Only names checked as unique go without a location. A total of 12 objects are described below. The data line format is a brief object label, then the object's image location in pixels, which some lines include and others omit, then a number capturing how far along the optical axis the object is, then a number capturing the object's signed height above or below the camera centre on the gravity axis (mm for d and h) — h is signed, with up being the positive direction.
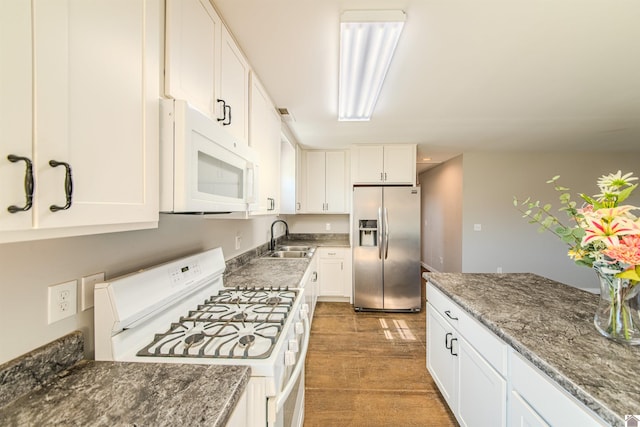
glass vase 927 -355
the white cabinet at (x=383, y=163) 3674 +756
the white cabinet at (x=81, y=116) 453 +223
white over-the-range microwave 824 +198
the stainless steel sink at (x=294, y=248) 3312 -439
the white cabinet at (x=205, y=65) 914 +675
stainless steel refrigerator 3475 -494
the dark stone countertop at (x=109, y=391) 599 -479
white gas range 831 -469
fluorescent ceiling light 1245 +977
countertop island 730 -491
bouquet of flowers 851 -127
